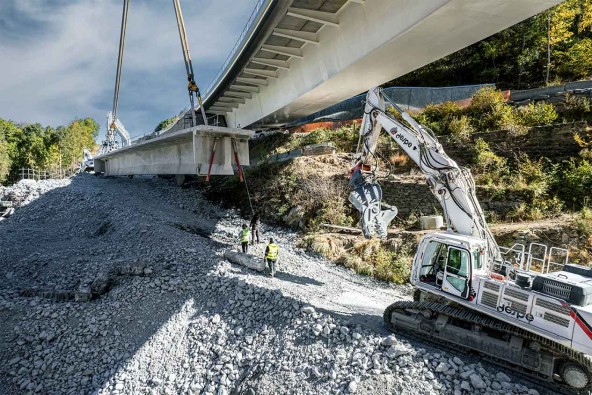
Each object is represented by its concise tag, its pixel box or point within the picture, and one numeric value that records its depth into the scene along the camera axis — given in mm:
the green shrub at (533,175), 12890
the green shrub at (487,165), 14250
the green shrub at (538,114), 14977
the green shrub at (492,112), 15703
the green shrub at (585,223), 10492
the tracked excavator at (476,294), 5523
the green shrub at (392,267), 11383
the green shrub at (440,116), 17547
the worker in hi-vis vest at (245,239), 12352
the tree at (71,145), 52094
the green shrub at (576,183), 12242
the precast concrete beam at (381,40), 8406
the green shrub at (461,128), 16114
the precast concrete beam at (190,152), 14195
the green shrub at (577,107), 14305
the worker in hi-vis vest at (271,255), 10734
